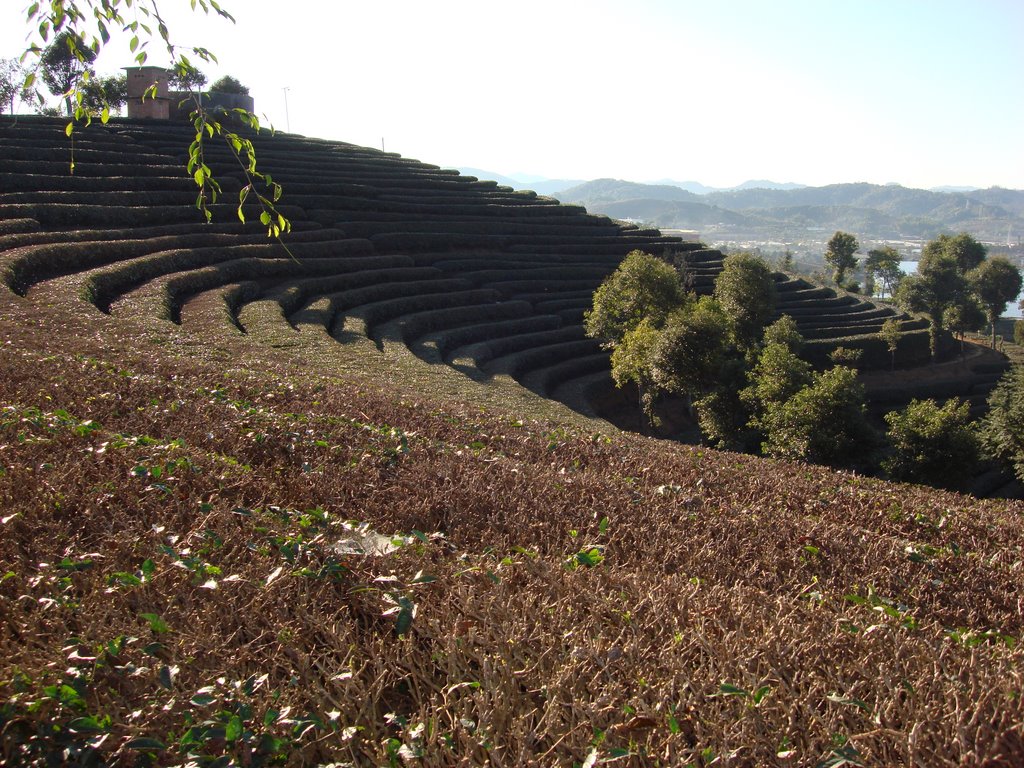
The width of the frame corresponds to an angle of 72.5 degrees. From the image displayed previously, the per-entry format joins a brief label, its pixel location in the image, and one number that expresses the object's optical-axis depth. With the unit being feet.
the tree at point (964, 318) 190.49
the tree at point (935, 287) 222.89
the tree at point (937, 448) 81.61
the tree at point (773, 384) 90.48
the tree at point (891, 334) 156.04
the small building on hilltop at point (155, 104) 193.06
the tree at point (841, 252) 266.36
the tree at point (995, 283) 227.81
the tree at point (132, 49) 12.11
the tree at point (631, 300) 115.65
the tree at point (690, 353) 98.68
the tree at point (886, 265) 304.50
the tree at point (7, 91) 224.94
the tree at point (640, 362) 101.96
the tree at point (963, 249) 242.99
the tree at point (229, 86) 238.46
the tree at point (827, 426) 82.99
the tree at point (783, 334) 120.16
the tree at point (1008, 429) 83.97
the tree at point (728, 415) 98.78
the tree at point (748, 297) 141.08
